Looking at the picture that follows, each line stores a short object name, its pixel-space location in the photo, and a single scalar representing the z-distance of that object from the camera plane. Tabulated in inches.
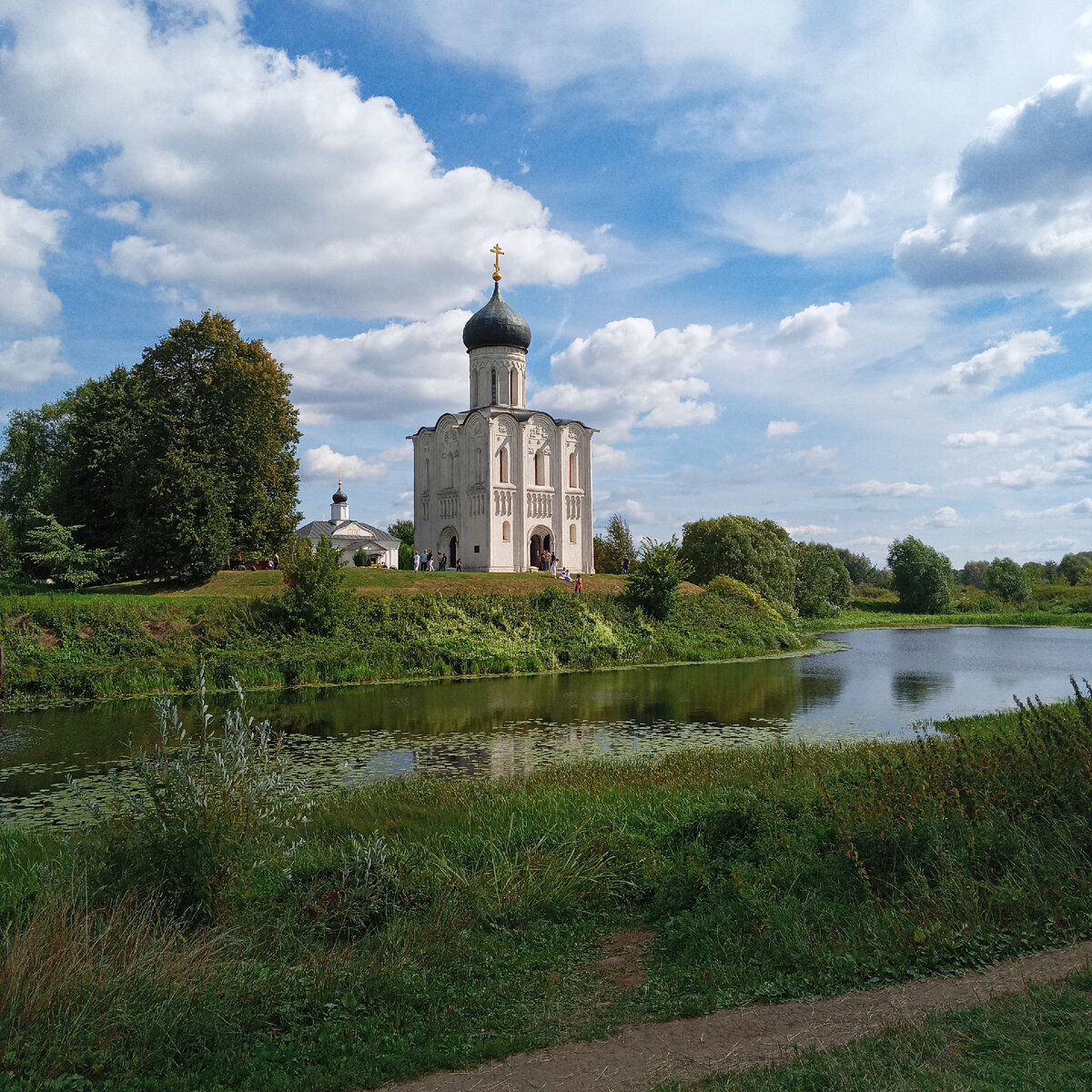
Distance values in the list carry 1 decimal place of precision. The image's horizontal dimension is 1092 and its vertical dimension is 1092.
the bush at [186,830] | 220.7
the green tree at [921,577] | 2630.4
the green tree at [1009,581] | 2746.1
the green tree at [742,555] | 1957.4
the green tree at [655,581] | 1357.0
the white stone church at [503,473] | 1747.0
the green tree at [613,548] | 2079.2
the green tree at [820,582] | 2252.7
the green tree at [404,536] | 2333.4
